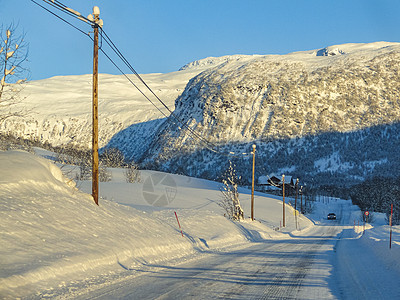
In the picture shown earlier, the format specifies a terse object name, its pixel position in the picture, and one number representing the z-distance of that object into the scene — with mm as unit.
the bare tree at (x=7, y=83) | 15166
